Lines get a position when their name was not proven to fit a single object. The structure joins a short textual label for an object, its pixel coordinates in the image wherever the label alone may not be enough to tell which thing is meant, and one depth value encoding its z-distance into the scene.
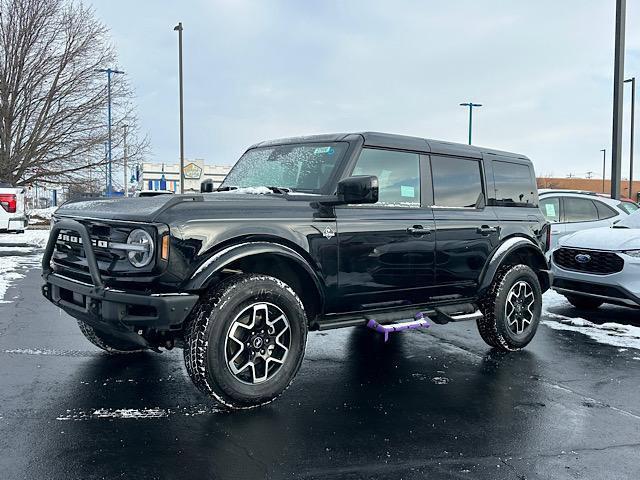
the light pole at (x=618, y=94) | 11.16
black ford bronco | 3.62
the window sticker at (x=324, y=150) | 4.72
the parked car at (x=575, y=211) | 10.27
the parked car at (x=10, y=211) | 14.95
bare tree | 23.22
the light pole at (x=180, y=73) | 22.88
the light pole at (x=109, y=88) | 24.53
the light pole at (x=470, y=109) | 31.81
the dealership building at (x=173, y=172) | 43.43
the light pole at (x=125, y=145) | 25.25
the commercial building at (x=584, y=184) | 61.25
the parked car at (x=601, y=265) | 6.85
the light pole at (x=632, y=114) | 22.86
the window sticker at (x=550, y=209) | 10.29
